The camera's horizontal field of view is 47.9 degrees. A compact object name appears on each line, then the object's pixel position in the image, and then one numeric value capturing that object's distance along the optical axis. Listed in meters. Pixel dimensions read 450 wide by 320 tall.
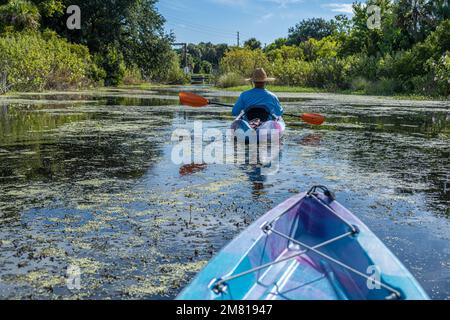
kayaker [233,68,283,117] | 8.59
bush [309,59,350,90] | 32.69
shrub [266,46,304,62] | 52.94
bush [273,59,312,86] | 35.81
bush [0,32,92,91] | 22.97
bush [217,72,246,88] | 37.84
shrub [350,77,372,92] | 30.29
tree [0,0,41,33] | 28.27
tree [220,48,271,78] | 38.53
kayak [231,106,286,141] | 8.38
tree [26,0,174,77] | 36.19
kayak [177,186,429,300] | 2.53
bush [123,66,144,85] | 44.12
